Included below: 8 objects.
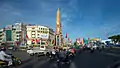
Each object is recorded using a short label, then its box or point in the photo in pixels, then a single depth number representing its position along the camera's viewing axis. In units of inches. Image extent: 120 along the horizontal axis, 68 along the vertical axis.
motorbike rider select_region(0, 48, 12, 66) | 225.4
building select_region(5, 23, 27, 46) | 2088.6
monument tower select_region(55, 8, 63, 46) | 1941.7
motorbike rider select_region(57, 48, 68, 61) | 280.1
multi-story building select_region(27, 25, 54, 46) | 2211.2
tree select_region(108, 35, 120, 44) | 1819.4
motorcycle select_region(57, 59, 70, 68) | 284.0
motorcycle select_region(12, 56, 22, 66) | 272.9
